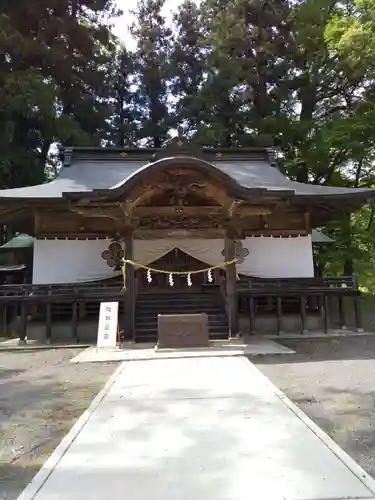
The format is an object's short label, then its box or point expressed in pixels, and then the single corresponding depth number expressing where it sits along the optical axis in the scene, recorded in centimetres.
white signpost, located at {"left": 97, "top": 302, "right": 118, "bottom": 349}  885
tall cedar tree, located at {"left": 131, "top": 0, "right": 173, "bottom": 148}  2336
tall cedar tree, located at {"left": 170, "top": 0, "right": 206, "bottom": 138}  2281
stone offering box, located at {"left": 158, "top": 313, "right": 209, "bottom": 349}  846
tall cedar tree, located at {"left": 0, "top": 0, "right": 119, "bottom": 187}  1585
